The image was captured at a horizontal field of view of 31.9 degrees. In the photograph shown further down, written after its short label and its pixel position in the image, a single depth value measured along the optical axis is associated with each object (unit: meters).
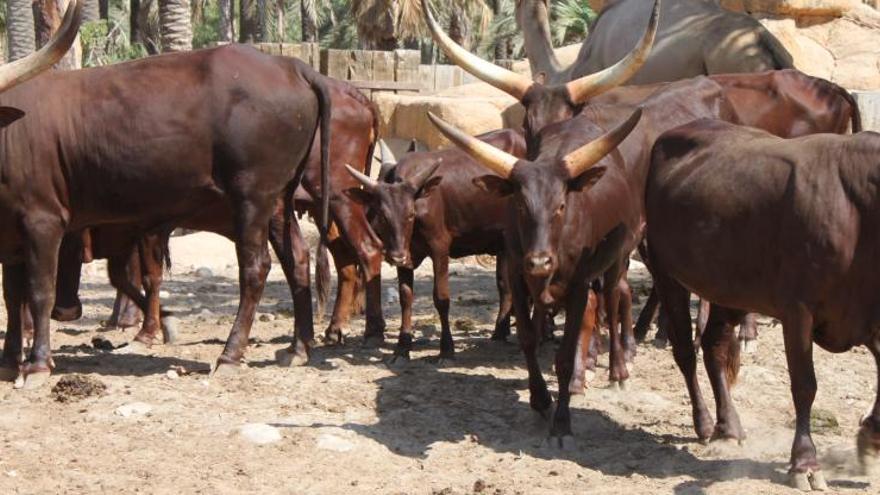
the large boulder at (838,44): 19.20
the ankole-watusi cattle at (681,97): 10.80
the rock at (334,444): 8.74
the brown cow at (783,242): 7.74
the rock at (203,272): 17.61
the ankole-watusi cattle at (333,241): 11.48
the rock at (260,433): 8.83
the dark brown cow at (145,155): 10.32
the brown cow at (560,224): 8.60
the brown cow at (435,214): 11.35
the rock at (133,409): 9.39
